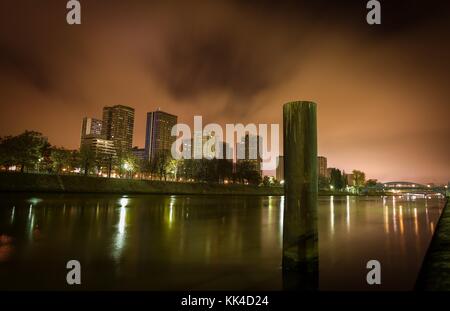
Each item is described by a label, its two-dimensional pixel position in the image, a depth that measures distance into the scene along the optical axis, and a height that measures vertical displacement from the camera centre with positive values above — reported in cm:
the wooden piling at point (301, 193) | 761 -4
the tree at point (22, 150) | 6412 +778
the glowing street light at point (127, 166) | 9856 +726
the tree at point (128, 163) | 9862 +816
